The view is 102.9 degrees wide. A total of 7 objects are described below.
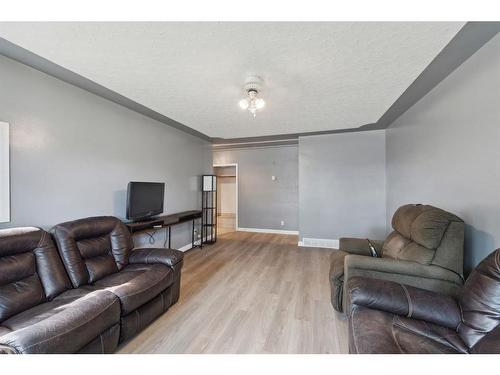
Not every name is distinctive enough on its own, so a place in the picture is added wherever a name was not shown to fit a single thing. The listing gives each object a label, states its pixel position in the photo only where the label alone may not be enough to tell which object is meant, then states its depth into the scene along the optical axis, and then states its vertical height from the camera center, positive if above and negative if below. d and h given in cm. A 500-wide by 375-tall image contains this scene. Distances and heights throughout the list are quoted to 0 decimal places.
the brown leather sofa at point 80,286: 118 -80
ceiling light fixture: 183 +94
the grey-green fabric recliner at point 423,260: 159 -63
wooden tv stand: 272 -53
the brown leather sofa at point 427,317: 107 -81
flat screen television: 271 -17
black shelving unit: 478 -48
